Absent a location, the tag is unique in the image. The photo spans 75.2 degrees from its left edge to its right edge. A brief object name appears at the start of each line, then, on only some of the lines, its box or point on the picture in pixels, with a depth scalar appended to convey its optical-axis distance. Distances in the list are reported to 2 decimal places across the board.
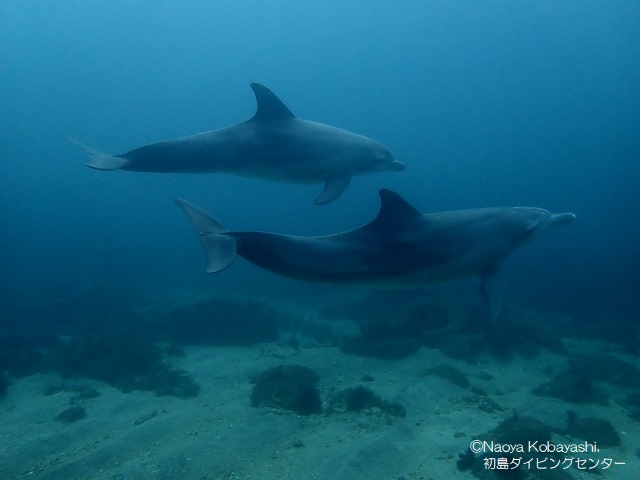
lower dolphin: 5.18
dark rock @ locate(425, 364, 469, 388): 10.41
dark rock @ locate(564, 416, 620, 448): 7.76
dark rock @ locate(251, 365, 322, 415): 8.66
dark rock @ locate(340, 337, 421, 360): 12.66
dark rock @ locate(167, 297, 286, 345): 15.39
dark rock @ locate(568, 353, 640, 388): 11.75
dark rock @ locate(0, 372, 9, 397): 10.96
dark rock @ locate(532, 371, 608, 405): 9.95
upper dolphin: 6.77
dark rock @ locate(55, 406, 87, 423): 8.82
